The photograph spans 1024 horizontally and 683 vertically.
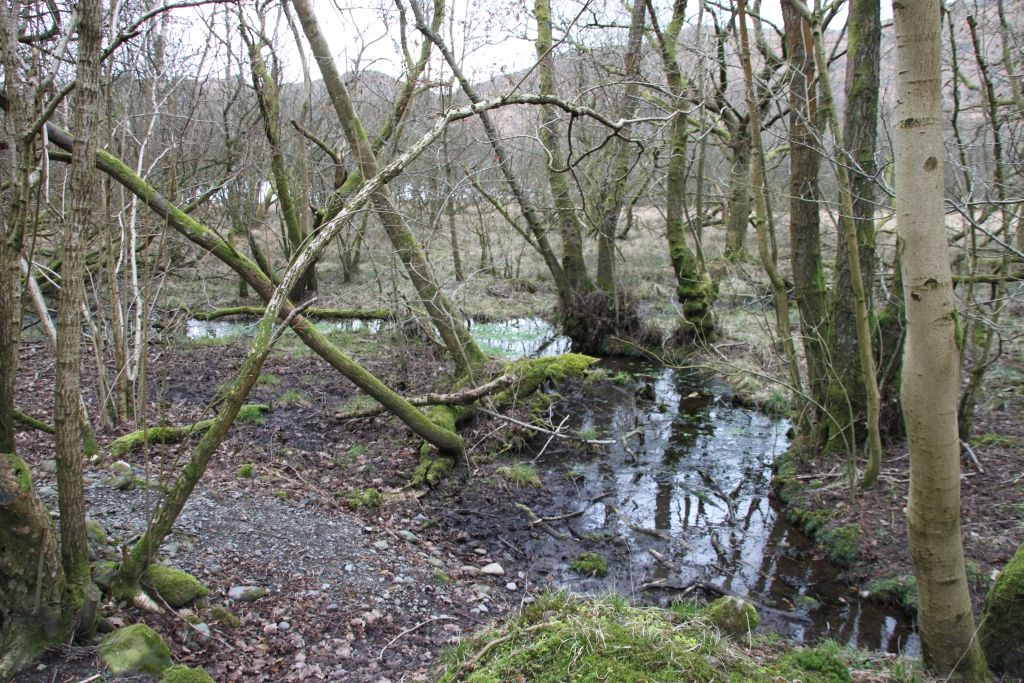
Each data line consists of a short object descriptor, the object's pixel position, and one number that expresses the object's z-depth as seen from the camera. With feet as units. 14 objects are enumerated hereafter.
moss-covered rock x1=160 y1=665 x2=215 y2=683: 9.63
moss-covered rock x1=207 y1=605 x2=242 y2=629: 12.79
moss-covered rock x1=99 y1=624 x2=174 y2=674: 9.80
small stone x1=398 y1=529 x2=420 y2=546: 19.45
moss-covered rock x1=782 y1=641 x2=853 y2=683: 9.73
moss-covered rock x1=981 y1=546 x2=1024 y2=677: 11.28
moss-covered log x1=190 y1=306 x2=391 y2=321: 40.96
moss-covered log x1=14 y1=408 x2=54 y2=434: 19.89
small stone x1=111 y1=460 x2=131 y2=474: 18.29
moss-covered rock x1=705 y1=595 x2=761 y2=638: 11.43
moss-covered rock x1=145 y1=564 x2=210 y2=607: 12.66
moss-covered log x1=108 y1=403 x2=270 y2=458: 20.49
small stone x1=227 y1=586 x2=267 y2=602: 13.91
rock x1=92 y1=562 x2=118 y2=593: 11.96
